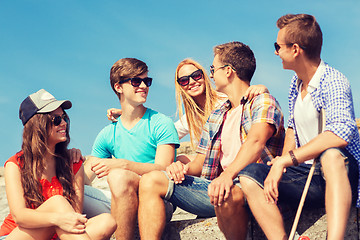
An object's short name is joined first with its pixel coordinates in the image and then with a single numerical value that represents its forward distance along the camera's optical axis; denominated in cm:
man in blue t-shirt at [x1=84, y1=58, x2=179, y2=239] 386
